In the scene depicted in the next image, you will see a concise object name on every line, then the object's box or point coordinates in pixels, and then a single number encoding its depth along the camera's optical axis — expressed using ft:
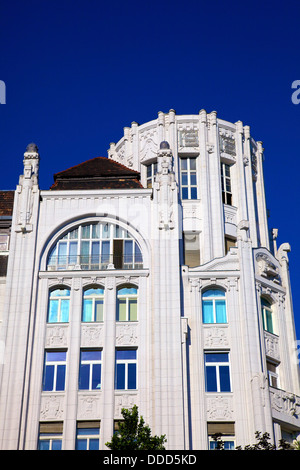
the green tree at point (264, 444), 94.63
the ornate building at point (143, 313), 114.42
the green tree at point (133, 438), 93.15
